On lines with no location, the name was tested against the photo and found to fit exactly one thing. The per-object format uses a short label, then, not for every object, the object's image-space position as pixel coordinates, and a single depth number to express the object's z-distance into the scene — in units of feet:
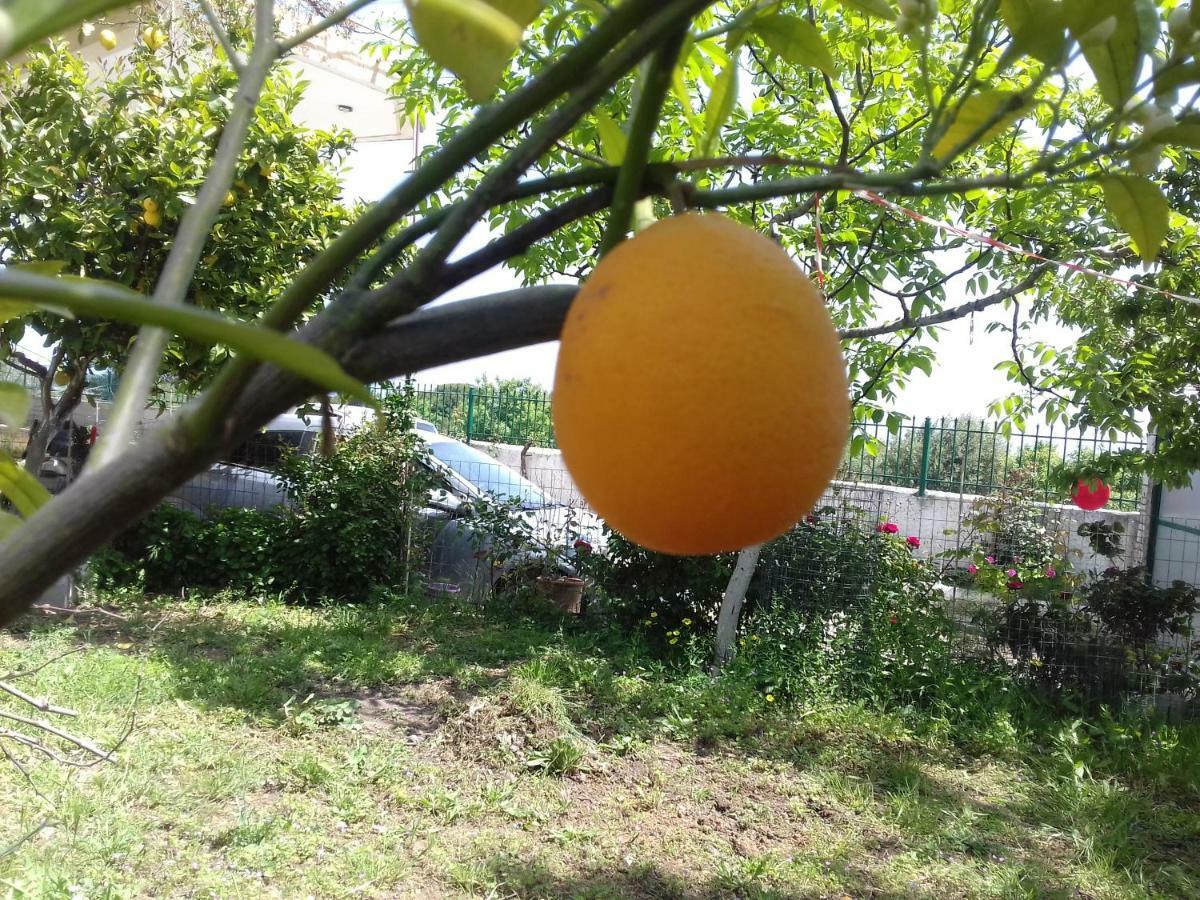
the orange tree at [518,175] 1.25
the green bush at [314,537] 22.79
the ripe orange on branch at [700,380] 1.29
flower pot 22.04
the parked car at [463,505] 22.77
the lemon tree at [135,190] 14.60
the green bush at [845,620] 17.12
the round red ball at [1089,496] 18.20
